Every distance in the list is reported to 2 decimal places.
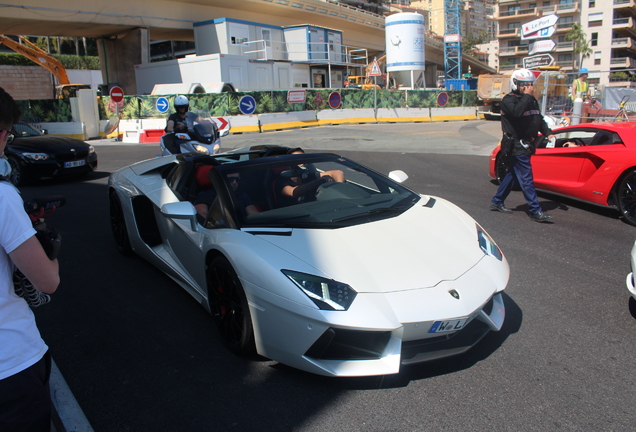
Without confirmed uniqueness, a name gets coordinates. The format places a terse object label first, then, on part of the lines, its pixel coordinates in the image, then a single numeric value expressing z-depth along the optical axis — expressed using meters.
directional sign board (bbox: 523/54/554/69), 27.58
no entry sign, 19.08
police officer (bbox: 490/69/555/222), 6.25
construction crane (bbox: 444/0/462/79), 67.56
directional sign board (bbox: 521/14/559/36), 41.89
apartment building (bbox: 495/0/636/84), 80.50
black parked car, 9.83
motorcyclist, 8.22
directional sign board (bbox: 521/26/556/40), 42.31
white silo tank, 42.97
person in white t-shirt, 1.53
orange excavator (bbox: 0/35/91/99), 29.81
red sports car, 6.21
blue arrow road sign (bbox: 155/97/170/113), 19.58
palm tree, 83.19
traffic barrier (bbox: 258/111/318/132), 21.08
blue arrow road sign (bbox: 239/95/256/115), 20.39
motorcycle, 8.18
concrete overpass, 27.23
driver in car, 3.88
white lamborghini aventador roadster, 2.66
